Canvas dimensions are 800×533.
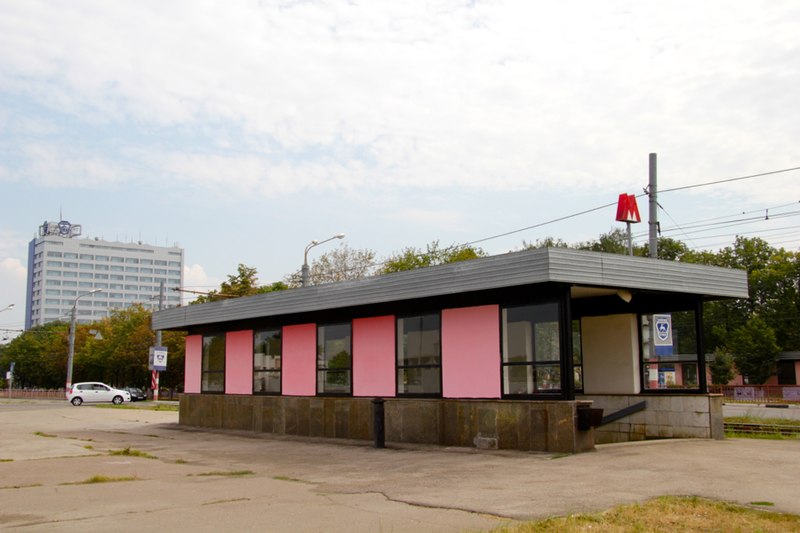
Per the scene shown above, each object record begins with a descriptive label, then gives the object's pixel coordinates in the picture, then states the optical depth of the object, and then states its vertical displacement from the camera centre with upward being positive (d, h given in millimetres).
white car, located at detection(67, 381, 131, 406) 52031 -1058
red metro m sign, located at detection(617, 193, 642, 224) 23281 +4842
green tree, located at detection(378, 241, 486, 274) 62219 +9427
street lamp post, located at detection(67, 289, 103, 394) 59206 +1801
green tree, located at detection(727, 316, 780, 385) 65500 +1776
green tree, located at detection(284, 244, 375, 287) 61312 +8482
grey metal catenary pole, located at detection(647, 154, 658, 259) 23808 +5458
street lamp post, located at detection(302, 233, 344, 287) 36219 +5339
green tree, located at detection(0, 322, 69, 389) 87600 +2629
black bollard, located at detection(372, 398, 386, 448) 17125 -1018
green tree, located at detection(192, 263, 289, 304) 56500 +6590
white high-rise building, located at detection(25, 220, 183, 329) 197375 +24178
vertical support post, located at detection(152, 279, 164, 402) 48812 -106
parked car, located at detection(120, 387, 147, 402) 63531 -1342
